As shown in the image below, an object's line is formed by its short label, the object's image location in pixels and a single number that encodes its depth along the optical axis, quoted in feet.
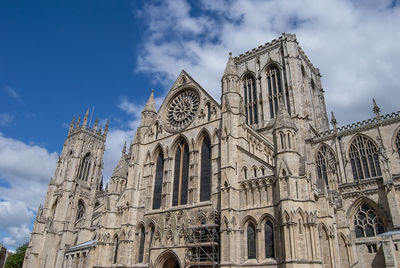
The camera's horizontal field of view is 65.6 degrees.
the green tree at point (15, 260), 200.64
